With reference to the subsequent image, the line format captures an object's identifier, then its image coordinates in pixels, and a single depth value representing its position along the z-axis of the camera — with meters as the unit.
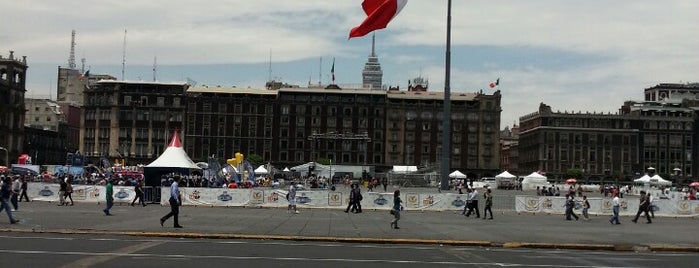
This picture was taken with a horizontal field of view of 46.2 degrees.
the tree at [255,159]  131.38
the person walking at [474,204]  39.72
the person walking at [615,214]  36.69
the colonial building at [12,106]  138.12
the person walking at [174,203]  25.73
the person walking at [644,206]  38.12
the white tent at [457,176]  98.62
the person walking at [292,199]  40.56
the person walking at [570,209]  39.79
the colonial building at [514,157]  191.88
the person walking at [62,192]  41.81
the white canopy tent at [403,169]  105.32
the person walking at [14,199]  31.77
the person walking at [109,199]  33.91
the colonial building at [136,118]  146.62
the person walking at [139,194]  43.03
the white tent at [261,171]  86.42
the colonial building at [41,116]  171.88
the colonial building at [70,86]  191.12
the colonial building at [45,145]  154.38
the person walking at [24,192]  44.41
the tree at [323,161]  134.26
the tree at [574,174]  148.00
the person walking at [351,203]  41.81
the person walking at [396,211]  29.25
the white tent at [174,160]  45.34
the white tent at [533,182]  90.64
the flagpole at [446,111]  48.50
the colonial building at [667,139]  162.88
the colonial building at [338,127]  147.25
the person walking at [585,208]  40.41
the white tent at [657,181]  92.74
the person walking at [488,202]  38.14
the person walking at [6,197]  25.62
